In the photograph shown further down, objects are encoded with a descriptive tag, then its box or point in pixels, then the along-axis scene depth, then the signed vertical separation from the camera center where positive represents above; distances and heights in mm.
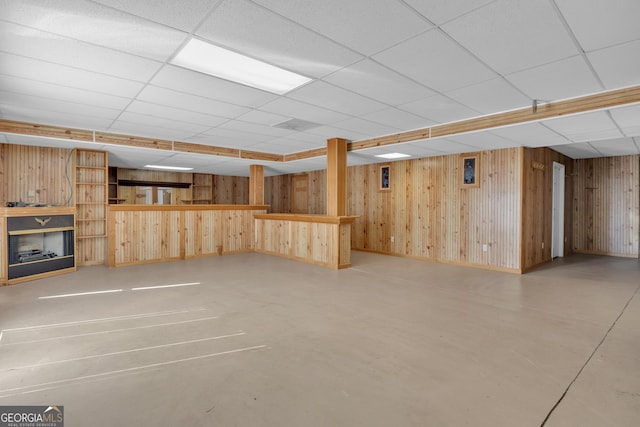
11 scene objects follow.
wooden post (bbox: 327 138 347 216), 6000 +685
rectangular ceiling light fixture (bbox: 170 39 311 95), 2604 +1298
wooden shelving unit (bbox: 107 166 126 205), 9523 +748
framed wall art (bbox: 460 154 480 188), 6355 +800
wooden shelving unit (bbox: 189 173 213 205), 11289 +781
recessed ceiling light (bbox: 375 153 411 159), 6770 +1198
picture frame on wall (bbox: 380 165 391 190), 7957 +837
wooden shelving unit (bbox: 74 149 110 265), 6070 +114
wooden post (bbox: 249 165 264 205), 8602 +718
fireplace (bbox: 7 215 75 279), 4730 -532
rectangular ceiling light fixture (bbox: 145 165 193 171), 9141 +1285
